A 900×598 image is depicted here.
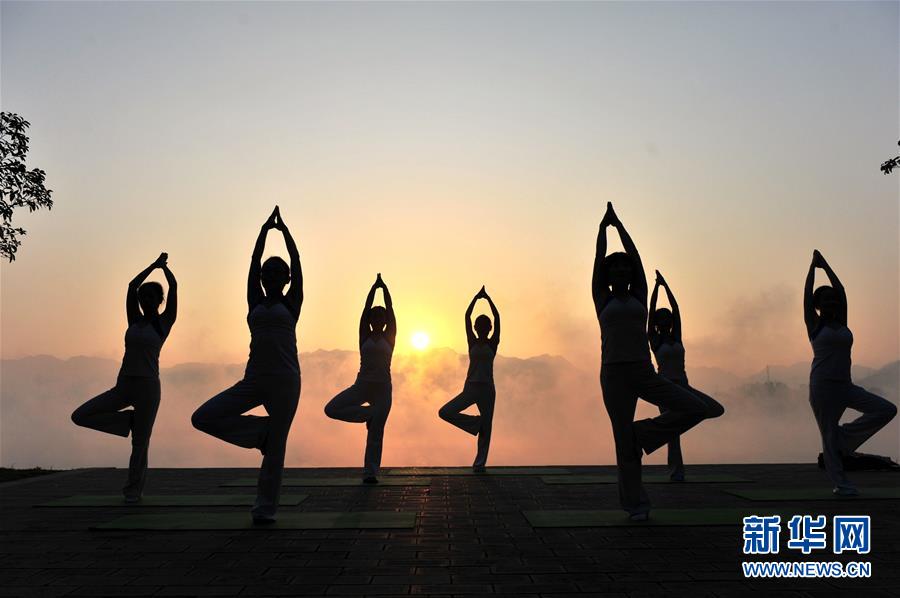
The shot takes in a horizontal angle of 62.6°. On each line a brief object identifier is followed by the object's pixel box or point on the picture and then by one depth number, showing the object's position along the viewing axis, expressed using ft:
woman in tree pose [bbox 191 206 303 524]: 26.12
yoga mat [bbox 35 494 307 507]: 32.32
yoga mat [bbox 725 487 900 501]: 32.91
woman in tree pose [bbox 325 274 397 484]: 42.83
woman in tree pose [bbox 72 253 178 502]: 33.71
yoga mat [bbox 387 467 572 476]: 47.80
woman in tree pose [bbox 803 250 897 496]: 34.50
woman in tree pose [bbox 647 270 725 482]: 41.60
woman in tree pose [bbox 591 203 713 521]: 26.73
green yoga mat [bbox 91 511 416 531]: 25.70
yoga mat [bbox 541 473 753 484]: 41.47
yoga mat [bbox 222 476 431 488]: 41.07
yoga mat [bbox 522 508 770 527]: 25.93
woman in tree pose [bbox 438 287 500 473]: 48.93
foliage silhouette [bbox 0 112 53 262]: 50.47
